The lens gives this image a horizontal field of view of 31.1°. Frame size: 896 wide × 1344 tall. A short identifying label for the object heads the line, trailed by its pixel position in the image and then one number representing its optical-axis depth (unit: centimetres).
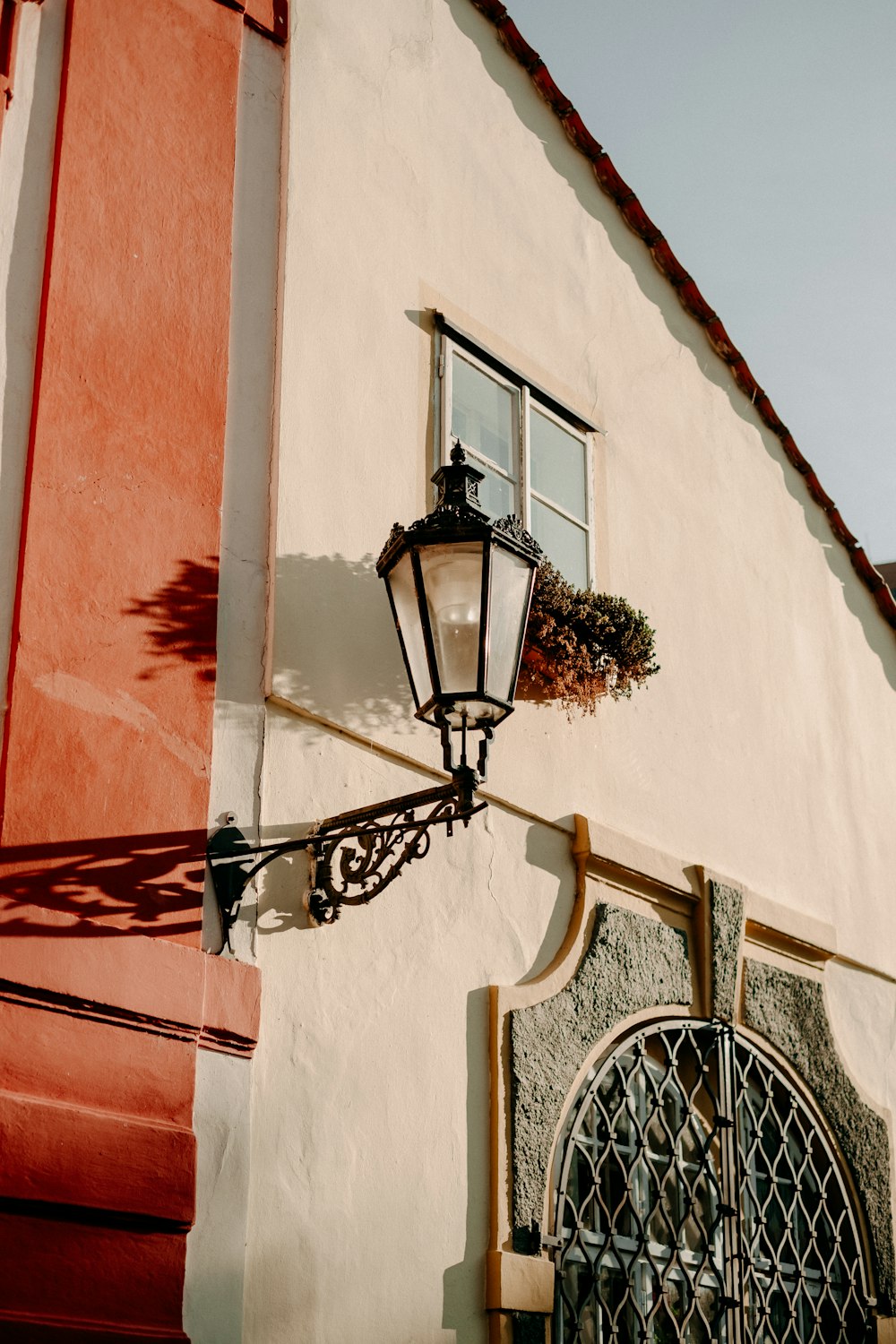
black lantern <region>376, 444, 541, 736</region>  448
